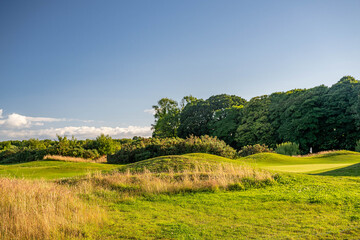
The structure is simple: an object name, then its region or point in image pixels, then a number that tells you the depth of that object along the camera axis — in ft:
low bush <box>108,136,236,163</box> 77.87
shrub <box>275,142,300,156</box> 98.12
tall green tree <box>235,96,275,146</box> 125.59
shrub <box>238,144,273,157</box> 95.04
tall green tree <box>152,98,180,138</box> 176.48
